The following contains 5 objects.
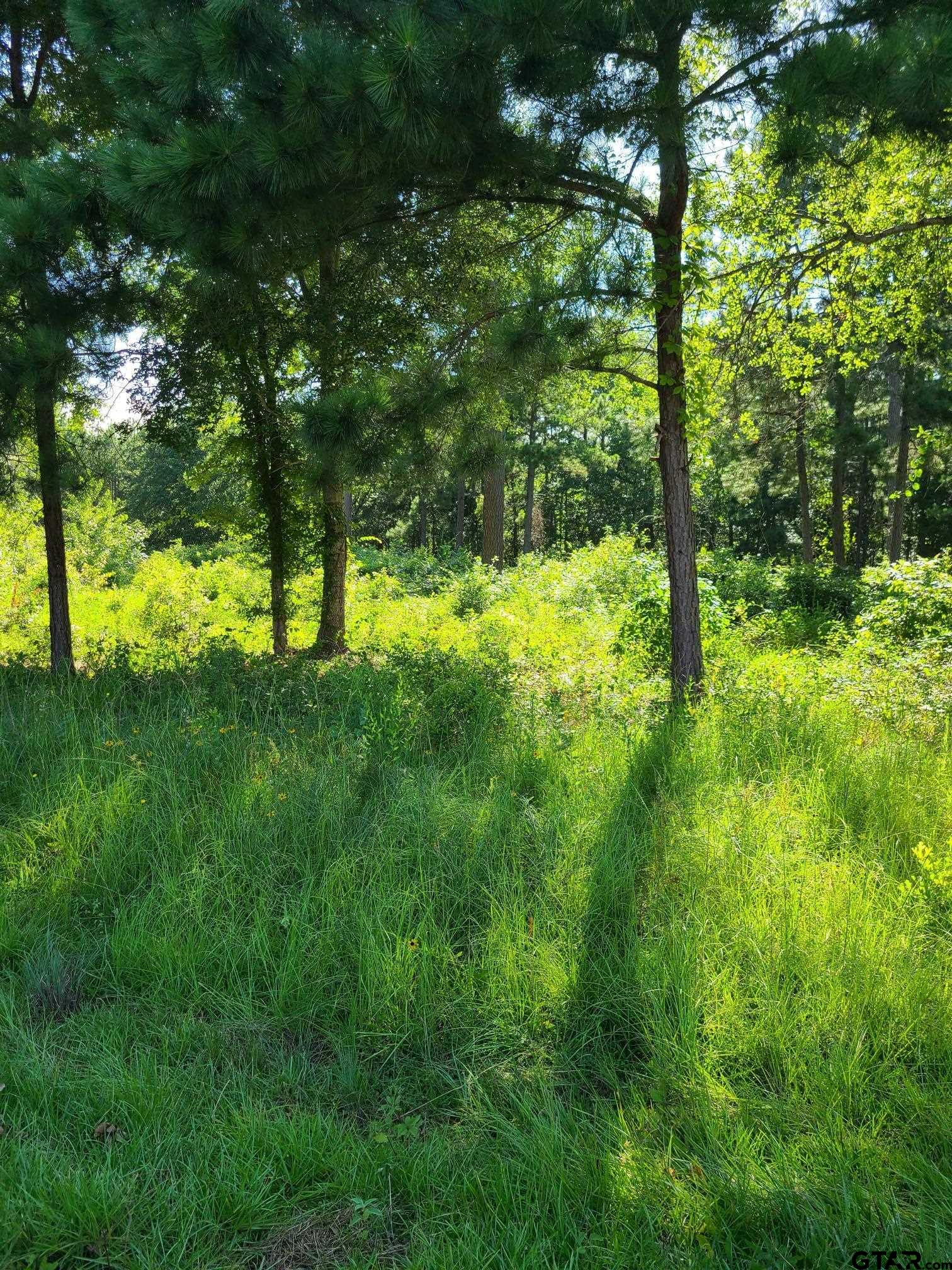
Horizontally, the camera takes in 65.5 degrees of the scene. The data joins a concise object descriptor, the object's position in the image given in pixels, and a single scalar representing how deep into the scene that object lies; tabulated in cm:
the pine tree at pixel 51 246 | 488
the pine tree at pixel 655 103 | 382
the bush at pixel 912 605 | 807
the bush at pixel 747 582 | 1338
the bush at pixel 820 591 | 1274
